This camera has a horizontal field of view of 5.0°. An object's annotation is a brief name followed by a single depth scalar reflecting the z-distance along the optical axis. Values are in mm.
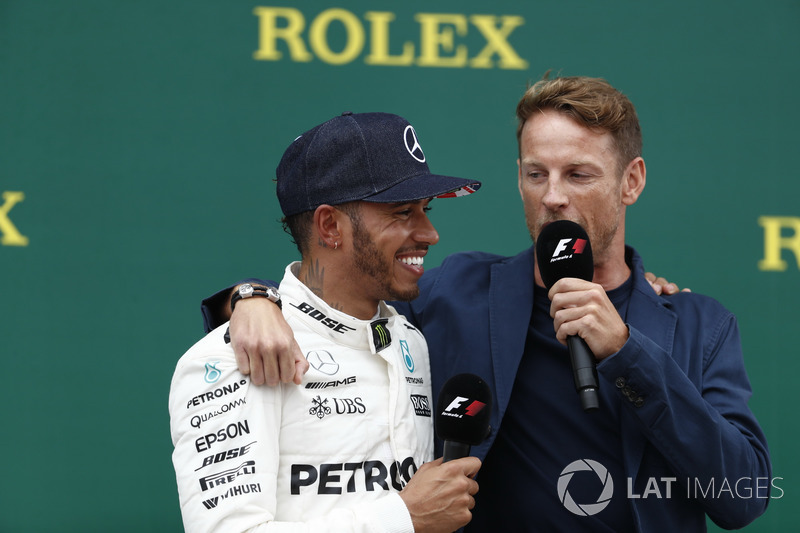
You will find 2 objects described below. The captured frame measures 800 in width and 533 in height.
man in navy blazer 11117
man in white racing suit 11011
